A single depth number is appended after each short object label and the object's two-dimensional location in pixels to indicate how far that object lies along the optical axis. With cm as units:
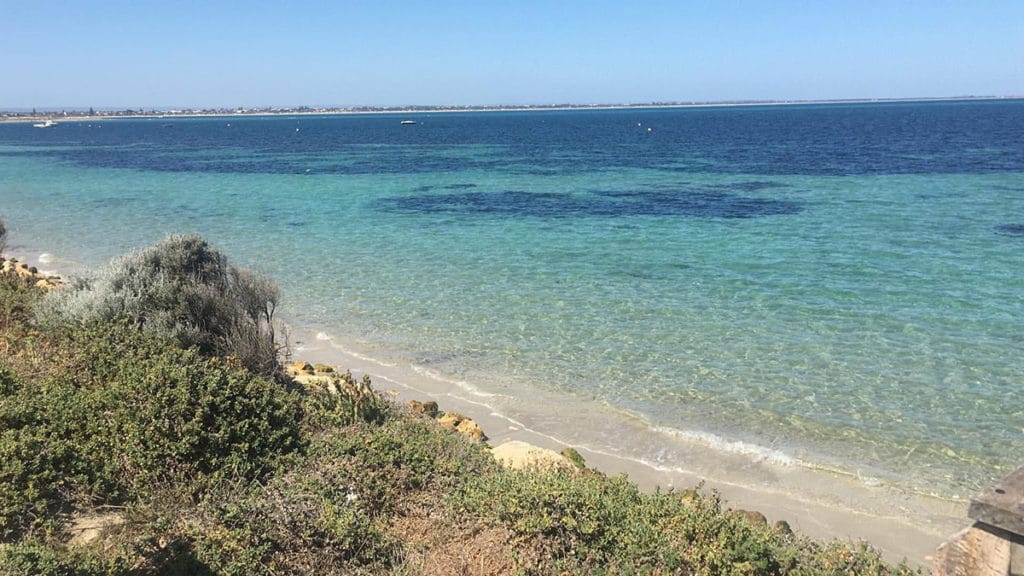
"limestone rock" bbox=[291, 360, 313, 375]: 1123
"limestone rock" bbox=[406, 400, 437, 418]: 967
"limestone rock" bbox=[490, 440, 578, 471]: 706
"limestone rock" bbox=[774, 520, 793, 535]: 665
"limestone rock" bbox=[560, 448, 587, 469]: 819
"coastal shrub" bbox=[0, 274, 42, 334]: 904
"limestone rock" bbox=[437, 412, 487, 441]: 921
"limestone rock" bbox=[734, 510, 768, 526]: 704
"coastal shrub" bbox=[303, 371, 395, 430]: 718
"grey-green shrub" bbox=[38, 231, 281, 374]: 873
